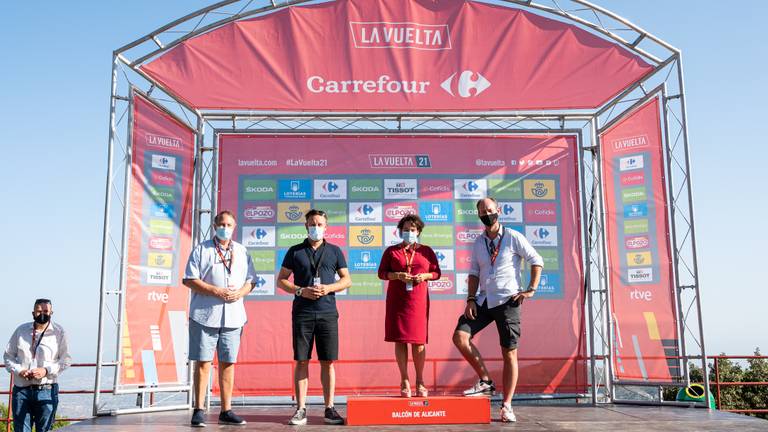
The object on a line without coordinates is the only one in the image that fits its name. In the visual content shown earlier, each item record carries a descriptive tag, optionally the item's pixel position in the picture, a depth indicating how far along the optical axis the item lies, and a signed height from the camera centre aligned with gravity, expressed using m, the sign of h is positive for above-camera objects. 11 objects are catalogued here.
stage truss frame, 6.05 +1.36
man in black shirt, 4.82 -0.18
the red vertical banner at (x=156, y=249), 6.25 +0.33
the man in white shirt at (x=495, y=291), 5.10 -0.08
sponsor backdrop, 7.01 +0.64
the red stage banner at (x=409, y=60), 6.79 +2.34
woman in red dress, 5.17 -0.10
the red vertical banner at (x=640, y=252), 6.50 +0.29
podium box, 4.70 -0.94
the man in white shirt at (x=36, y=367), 6.07 -0.79
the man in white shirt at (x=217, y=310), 4.87 -0.21
